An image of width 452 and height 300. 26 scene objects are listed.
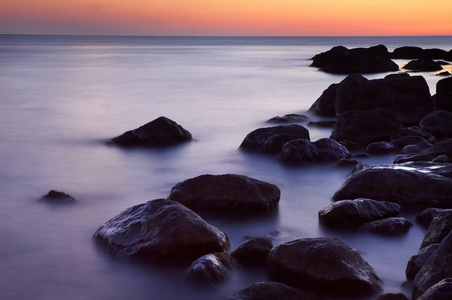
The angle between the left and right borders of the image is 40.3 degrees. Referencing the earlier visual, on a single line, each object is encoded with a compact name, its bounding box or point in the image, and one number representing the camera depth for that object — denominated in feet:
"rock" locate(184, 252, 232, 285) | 15.43
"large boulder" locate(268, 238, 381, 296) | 14.82
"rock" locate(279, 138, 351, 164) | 29.32
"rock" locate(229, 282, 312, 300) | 13.90
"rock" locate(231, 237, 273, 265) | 16.60
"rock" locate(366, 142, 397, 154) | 31.45
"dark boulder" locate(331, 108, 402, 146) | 34.30
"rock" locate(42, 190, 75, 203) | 23.53
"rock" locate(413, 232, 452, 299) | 13.21
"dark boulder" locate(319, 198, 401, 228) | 19.61
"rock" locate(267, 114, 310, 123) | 43.47
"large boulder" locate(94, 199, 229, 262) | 16.80
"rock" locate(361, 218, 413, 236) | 18.94
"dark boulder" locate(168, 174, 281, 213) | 21.22
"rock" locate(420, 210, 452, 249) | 15.85
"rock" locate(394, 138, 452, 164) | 26.73
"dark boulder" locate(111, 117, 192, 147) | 34.32
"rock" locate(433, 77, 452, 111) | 44.55
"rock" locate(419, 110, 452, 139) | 35.94
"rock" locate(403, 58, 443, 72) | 110.93
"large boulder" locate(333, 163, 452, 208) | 21.53
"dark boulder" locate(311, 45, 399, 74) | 110.63
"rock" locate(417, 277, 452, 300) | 11.60
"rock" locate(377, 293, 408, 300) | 13.94
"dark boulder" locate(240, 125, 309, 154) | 31.81
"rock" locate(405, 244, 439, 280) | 15.46
